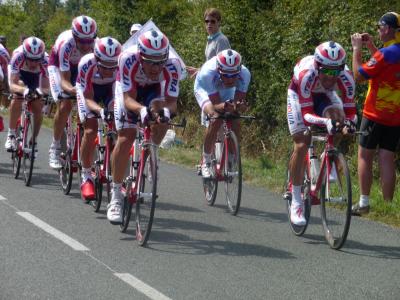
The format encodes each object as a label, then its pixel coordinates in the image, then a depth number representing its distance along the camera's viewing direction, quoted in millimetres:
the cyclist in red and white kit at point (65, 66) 11242
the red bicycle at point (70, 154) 11328
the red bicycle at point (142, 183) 8570
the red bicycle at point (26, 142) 12477
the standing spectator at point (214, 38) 13000
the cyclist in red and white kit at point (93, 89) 9727
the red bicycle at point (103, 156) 10125
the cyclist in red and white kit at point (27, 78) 12797
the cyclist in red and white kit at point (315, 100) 8781
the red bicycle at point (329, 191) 8625
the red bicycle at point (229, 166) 10734
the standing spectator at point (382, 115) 10133
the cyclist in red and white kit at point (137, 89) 8703
